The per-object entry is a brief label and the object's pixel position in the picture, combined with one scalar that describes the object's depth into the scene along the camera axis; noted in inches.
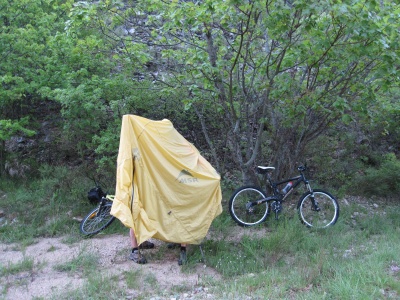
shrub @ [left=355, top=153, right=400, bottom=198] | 362.3
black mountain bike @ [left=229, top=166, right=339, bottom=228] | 281.7
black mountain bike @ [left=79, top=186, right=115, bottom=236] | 268.1
